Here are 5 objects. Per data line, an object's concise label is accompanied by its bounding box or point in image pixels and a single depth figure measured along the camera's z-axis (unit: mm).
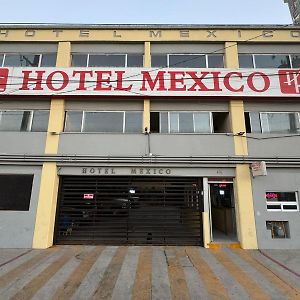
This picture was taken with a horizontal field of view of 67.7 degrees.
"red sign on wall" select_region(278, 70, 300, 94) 10070
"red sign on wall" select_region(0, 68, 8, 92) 10297
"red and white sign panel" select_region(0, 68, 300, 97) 10141
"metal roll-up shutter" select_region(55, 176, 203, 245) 9438
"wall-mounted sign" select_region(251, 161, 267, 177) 8906
